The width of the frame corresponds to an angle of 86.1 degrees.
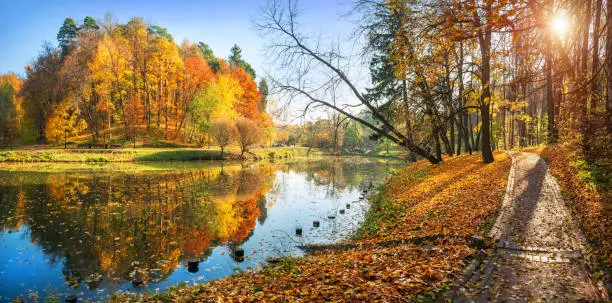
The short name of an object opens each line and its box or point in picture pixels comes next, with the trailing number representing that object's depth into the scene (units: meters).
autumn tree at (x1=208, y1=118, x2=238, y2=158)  44.53
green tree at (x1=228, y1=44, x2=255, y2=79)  80.65
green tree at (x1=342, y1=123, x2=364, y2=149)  71.50
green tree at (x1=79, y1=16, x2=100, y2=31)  58.94
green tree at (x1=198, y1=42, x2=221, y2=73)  71.50
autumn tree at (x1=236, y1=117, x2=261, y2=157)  46.19
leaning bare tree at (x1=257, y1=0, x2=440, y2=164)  14.34
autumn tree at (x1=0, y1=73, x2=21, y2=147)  50.06
